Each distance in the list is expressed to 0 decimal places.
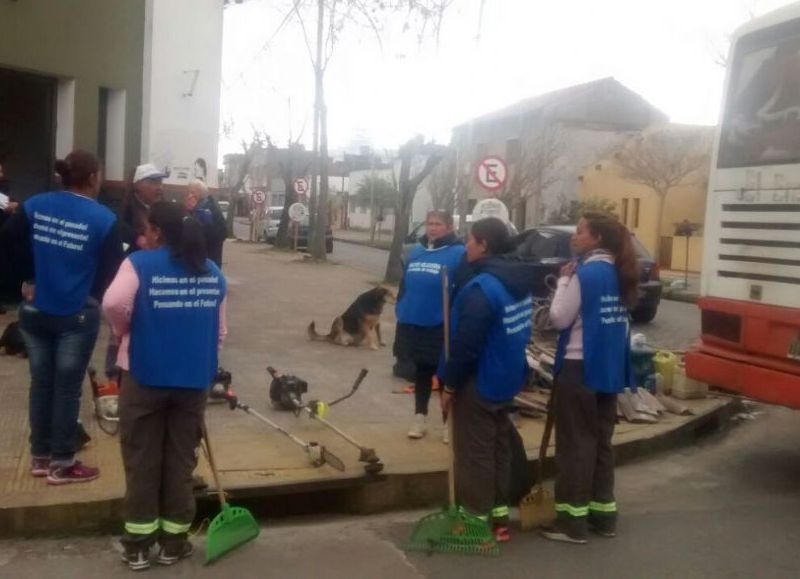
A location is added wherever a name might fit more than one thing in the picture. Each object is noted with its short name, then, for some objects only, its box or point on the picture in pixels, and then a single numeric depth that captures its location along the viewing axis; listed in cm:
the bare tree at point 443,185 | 3431
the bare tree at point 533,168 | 3750
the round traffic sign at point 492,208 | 1268
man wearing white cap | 730
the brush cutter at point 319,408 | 637
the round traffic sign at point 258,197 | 4191
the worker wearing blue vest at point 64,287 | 568
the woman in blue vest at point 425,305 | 721
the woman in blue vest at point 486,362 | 549
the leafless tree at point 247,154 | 4747
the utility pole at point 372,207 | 4986
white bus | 701
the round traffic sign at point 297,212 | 3089
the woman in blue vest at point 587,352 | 578
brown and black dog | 1176
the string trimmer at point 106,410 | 705
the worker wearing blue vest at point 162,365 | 492
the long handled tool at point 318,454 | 644
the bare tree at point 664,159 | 3491
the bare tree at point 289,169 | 3700
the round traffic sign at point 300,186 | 3644
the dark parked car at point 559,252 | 1469
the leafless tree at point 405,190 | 2156
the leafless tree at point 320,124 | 2538
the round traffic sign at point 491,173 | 1488
